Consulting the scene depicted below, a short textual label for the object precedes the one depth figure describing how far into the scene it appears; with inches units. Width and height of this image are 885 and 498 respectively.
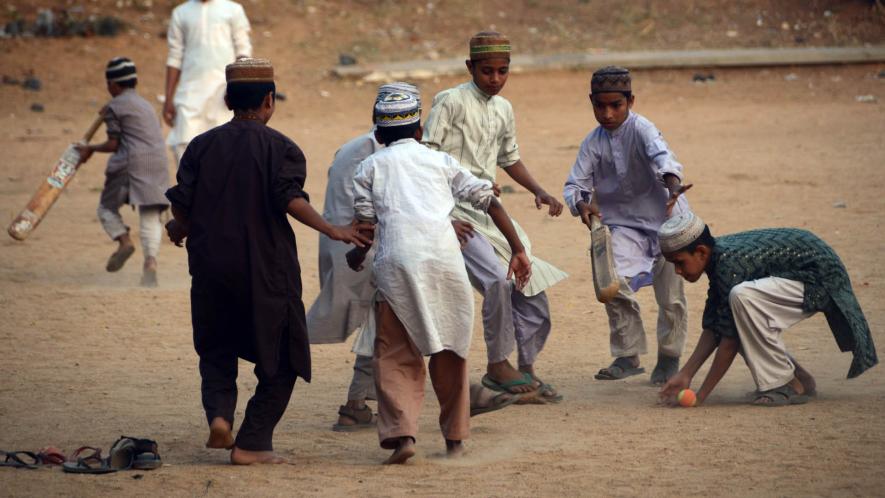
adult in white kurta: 871.7
